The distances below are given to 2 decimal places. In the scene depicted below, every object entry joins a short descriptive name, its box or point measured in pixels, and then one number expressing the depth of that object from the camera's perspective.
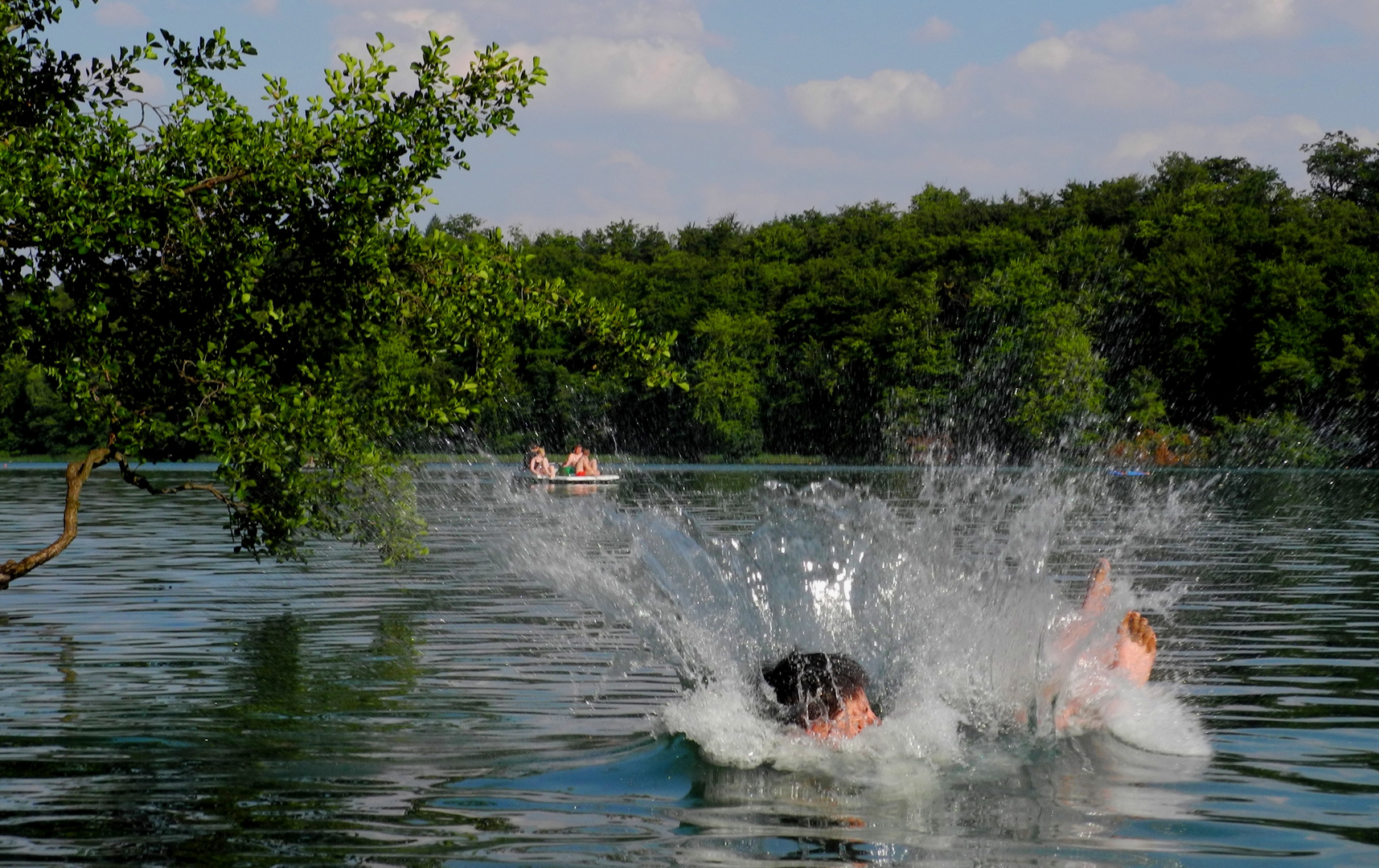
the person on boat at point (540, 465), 59.22
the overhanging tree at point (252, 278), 12.66
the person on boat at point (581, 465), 59.66
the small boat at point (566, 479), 57.84
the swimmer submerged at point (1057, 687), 10.40
